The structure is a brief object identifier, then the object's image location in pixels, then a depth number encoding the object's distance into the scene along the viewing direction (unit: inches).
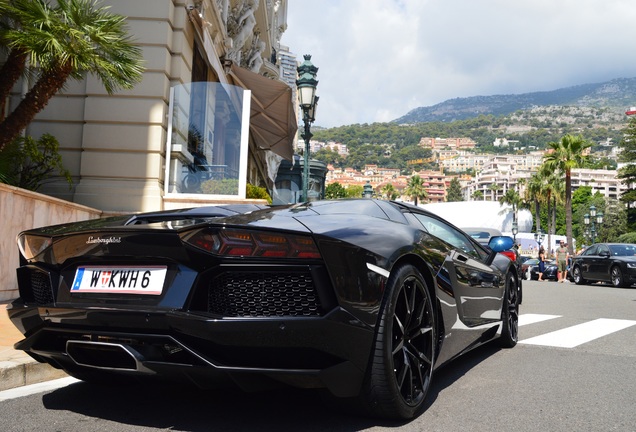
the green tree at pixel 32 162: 339.9
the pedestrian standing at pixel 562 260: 1107.3
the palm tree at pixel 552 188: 2472.9
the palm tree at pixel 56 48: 296.4
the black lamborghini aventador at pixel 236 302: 100.4
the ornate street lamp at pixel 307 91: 495.5
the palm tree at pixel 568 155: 1642.5
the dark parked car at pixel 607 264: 736.3
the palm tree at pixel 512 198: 4315.9
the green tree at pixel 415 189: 4281.5
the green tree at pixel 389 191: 4557.1
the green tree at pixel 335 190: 4785.9
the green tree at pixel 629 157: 2600.9
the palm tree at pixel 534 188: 2933.1
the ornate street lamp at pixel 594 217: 1648.9
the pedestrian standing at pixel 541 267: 1198.9
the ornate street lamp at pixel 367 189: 1094.4
